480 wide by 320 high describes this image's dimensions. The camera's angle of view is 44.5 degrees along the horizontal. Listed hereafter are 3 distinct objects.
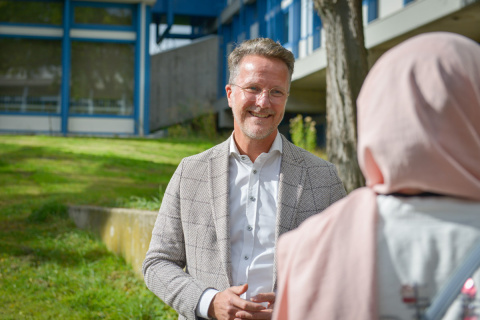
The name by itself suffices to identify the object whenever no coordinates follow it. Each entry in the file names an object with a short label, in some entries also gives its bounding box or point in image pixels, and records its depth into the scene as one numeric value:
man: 2.71
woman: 1.36
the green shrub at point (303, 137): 13.48
